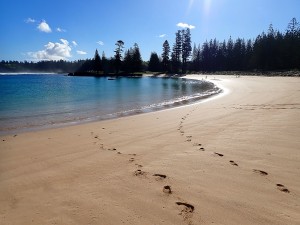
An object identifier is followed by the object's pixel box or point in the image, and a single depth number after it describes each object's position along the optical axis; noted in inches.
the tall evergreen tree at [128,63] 3954.2
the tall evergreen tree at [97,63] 3922.2
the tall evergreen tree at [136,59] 3892.7
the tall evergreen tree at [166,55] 3907.5
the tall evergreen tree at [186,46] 3801.7
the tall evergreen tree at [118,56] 3786.9
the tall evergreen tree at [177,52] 3816.4
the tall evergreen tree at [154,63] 4136.3
